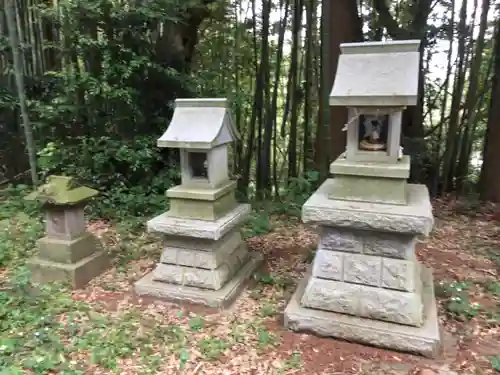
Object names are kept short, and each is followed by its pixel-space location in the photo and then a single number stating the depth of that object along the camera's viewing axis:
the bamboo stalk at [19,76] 4.86
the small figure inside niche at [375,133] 2.67
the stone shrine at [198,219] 2.98
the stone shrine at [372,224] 2.48
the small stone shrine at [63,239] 3.26
